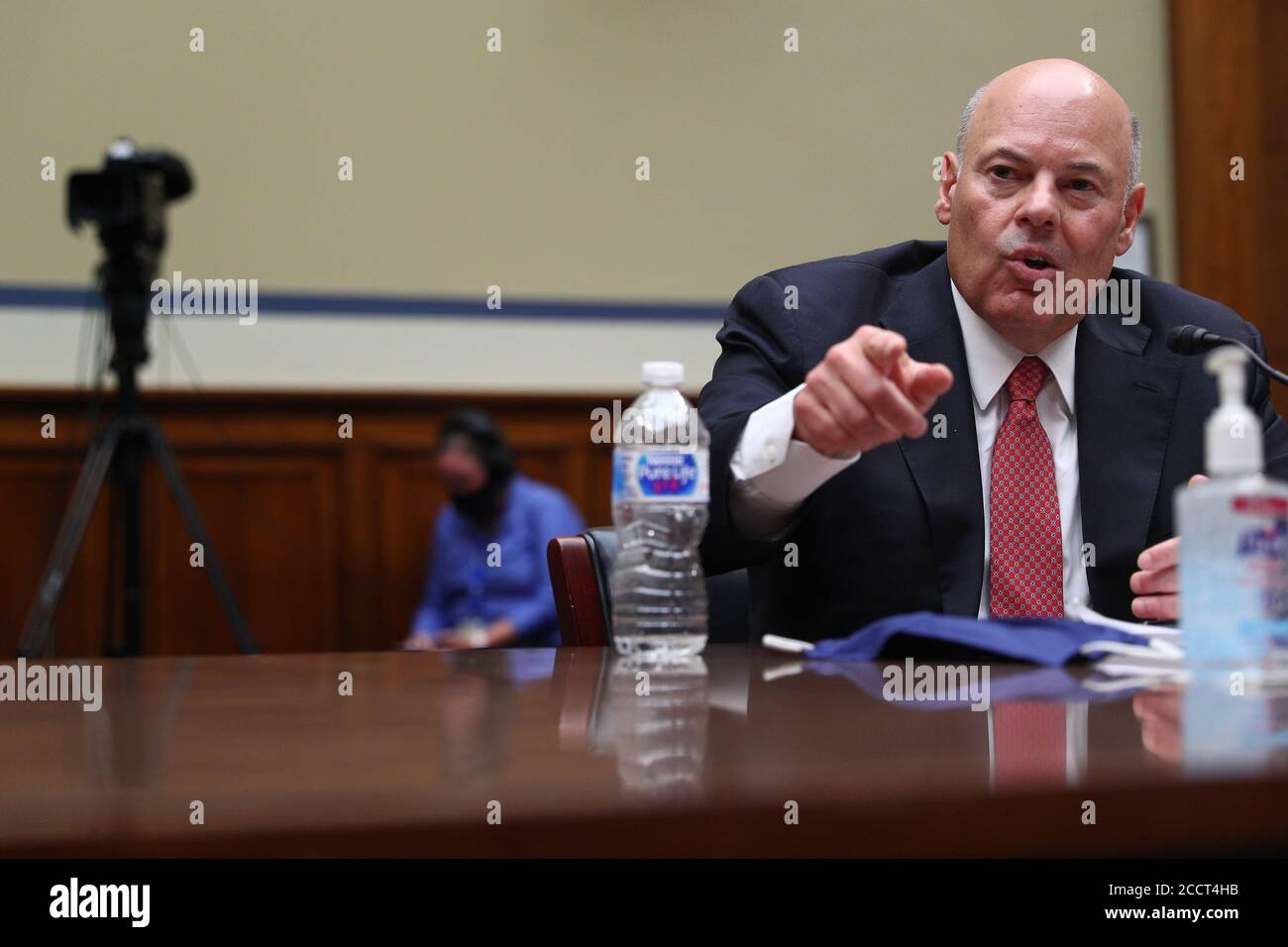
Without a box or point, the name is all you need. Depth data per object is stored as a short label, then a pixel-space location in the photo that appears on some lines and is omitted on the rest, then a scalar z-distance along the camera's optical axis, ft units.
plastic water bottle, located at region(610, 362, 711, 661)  3.79
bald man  4.85
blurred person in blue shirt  13.62
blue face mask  3.33
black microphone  3.85
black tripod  10.70
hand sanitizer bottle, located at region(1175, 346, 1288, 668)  2.60
